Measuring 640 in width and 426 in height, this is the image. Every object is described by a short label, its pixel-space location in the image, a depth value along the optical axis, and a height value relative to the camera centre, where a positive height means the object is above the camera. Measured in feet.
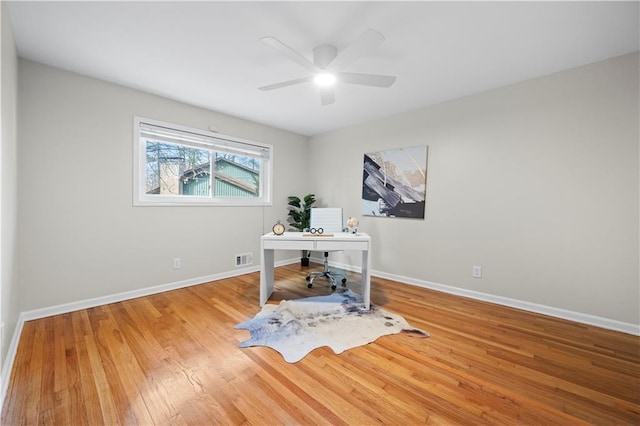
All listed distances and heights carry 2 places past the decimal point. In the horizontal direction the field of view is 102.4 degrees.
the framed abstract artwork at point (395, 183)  11.43 +1.42
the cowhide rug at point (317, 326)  6.66 -3.38
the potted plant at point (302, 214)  14.82 -0.10
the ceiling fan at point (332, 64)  5.71 +3.74
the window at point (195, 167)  10.23 +2.08
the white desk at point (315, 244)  9.10 -1.14
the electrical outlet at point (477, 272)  9.91 -2.28
